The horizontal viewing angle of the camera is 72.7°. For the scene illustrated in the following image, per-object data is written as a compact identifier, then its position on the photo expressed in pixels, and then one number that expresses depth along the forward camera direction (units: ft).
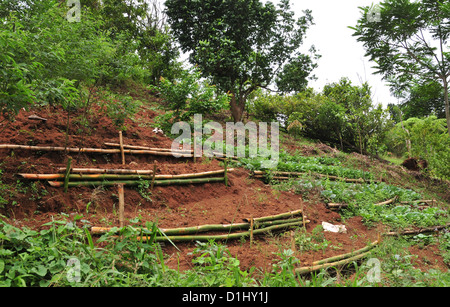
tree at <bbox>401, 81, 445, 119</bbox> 50.94
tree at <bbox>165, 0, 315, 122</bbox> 32.99
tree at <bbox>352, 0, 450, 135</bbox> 28.40
